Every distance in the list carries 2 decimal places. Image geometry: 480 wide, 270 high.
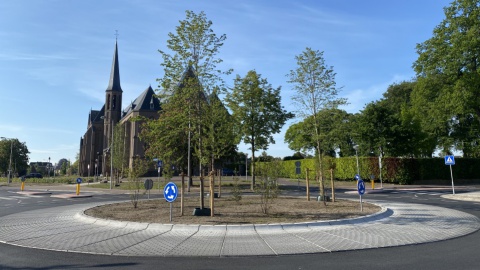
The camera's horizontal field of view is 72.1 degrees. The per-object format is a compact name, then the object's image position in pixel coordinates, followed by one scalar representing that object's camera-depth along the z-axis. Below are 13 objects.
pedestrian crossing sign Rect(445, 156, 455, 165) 23.83
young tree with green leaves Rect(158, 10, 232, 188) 12.87
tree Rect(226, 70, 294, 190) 31.81
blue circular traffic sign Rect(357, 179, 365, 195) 13.44
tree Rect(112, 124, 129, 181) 44.78
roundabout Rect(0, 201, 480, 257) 7.58
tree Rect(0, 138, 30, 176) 86.44
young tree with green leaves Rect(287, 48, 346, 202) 18.58
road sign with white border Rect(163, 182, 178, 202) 11.03
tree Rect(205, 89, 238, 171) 12.59
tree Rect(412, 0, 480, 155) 33.62
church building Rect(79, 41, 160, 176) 75.38
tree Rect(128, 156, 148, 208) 15.58
